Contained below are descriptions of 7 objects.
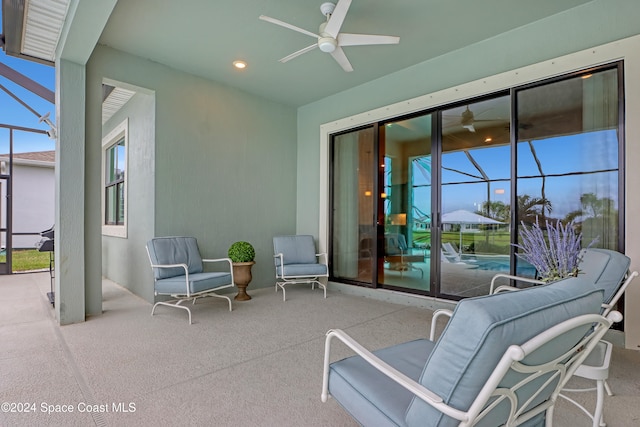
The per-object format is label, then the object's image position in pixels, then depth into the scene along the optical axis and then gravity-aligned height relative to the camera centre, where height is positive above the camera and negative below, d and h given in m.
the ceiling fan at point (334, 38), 2.73 +1.60
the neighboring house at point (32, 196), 6.50 +0.38
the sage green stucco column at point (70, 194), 3.28 +0.20
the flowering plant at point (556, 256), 1.82 -0.25
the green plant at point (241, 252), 4.33 -0.54
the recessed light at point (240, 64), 4.11 +1.96
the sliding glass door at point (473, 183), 3.03 +0.36
